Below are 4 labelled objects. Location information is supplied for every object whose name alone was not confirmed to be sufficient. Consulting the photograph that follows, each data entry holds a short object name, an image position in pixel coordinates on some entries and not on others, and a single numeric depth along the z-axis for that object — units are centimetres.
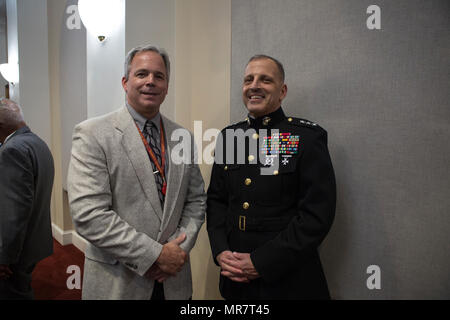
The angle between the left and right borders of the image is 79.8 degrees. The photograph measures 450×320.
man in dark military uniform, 123
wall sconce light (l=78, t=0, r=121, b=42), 208
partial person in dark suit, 165
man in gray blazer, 114
